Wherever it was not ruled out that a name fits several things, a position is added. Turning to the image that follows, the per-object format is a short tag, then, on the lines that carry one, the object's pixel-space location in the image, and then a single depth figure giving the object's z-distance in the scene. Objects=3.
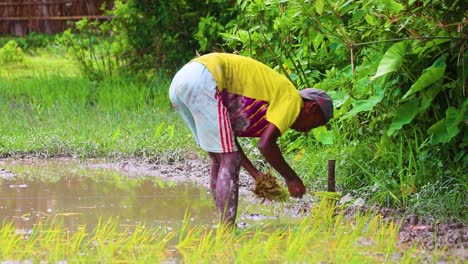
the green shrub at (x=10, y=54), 29.16
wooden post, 11.34
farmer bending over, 10.42
